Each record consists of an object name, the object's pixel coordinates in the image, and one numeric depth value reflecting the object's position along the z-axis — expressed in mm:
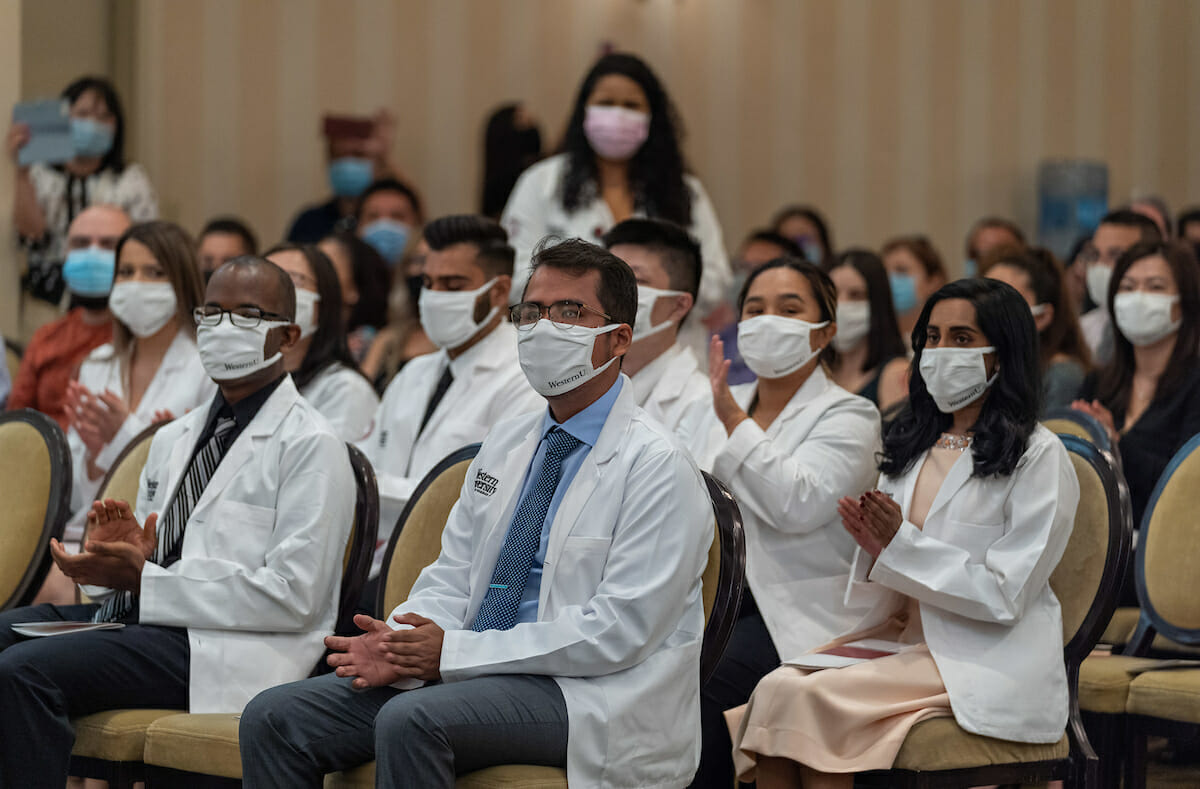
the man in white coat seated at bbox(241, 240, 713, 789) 5477
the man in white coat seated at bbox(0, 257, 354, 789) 6449
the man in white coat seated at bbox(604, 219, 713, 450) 8344
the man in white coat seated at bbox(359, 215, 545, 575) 8531
